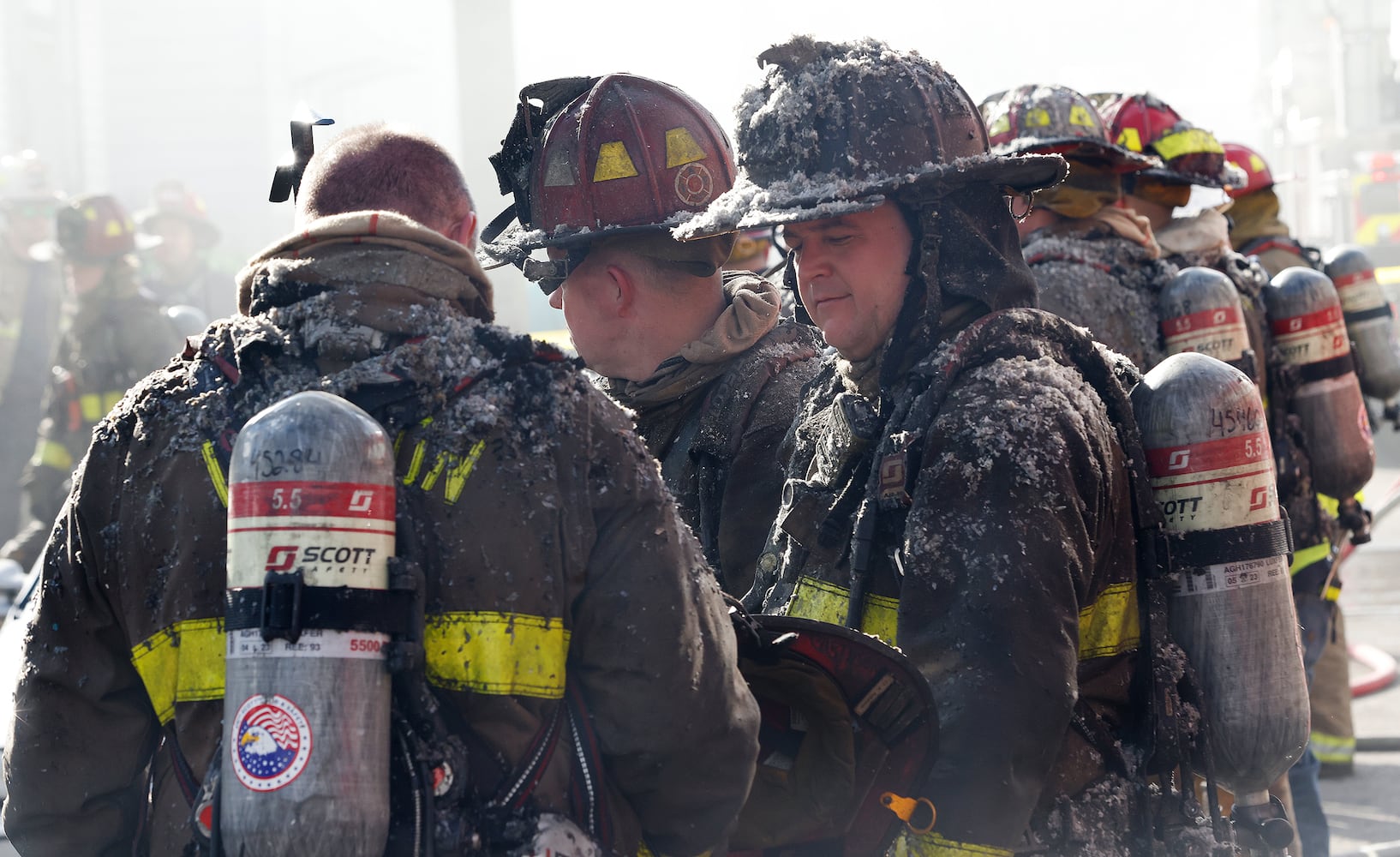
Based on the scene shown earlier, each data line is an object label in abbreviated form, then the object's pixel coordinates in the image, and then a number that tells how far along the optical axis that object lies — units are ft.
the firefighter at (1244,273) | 33.99
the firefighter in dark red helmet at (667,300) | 21.84
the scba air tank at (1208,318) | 29.76
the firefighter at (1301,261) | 39.47
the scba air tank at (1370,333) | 40.01
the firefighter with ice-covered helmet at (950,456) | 15.55
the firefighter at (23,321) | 80.84
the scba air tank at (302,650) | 11.27
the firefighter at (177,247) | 93.97
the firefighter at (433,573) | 13.20
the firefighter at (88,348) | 62.28
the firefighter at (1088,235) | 30.99
